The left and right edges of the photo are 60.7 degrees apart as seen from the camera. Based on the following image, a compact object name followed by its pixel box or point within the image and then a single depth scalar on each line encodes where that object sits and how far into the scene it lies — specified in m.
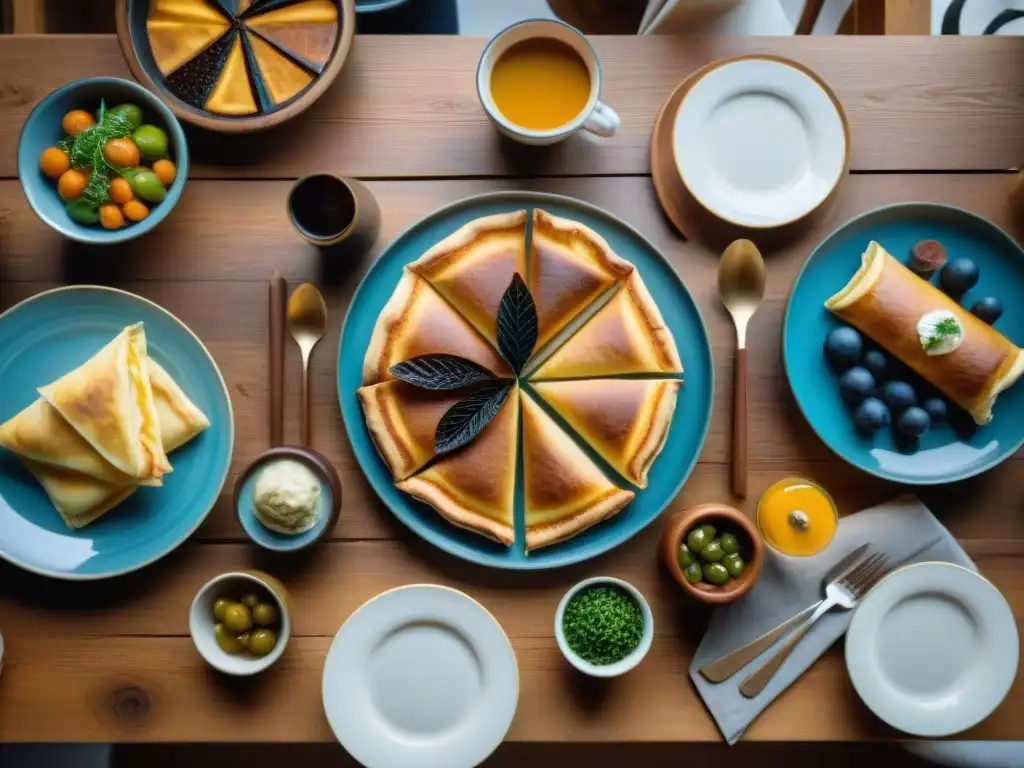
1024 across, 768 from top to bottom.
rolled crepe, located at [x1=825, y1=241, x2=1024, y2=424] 1.84
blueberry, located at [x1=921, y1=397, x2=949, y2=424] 1.88
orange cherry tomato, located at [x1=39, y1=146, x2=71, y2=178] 1.79
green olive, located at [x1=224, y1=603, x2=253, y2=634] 1.76
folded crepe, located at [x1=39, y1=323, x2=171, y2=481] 1.73
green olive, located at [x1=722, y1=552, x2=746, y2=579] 1.81
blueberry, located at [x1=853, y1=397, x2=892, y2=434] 1.84
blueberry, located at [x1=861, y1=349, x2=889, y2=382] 1.90
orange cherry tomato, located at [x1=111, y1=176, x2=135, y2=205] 1.79
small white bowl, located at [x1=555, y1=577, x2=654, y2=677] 1.76
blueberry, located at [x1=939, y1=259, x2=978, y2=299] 1.88
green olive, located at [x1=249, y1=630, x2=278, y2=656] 1.78
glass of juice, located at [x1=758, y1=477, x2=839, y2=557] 1.85
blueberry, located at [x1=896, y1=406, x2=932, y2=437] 1.84
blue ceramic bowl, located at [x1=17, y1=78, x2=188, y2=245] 1.79
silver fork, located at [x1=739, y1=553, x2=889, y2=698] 1.85
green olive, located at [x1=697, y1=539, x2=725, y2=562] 1.80
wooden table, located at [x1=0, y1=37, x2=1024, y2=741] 1.88
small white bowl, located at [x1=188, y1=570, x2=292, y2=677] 1.75
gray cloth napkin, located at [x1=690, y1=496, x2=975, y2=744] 1.88
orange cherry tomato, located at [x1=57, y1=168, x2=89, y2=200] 1.79
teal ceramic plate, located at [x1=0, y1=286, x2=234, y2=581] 1.83
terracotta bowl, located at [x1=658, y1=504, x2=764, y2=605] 1.79
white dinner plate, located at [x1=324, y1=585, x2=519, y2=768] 1.79
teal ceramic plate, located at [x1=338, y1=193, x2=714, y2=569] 1.85
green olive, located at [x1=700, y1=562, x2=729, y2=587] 1.81
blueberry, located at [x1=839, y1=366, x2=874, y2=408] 1.86
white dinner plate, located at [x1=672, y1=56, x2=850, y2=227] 1.89
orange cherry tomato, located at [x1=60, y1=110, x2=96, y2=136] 1.81
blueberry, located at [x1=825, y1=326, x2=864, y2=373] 1.87
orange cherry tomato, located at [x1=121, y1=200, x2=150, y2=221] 1.81
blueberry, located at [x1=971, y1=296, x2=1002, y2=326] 1.88
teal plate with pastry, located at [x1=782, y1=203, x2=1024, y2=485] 1.85
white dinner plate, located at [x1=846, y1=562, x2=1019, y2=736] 1.83
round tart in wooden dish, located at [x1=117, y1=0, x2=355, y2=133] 1.89
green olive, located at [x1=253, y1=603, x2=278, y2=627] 1.78
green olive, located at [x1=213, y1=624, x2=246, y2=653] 1.79
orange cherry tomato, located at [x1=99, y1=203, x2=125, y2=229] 1.80
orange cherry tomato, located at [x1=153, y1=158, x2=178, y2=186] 1.82
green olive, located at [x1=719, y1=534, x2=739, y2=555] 1.81
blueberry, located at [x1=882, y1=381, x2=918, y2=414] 1.86
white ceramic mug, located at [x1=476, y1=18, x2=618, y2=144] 1.78
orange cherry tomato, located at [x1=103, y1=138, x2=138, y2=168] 1.76
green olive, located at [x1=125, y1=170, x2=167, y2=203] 1.79
